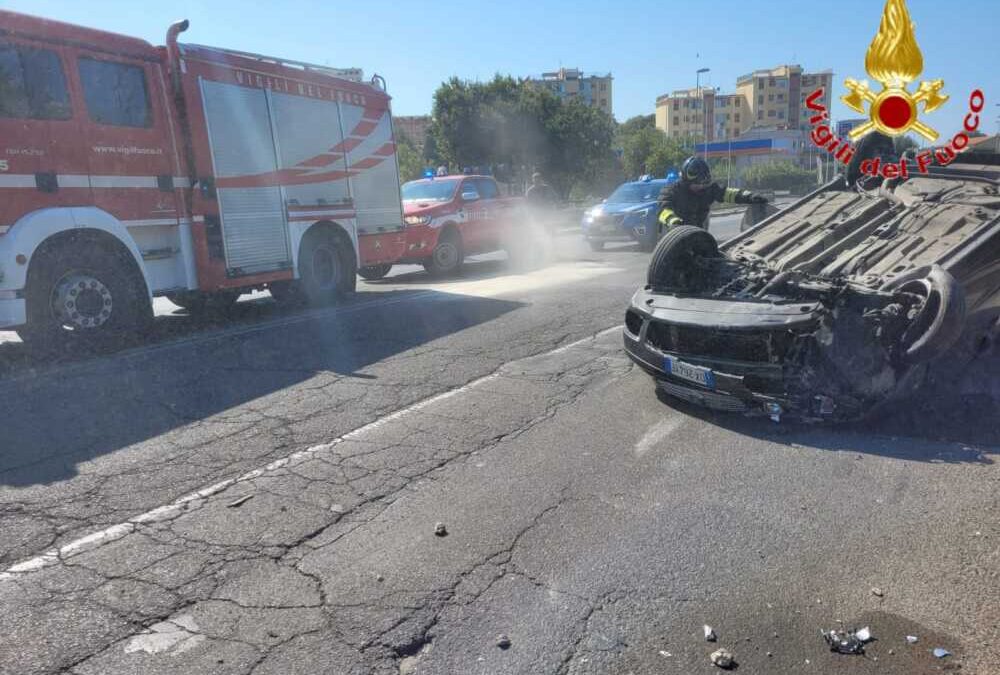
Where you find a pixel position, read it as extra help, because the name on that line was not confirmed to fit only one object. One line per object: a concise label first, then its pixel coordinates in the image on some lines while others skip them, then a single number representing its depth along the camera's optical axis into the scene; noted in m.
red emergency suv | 13.41
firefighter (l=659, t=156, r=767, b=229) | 7.36
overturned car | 4.59
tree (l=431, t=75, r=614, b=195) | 42.06
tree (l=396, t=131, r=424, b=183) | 38.81
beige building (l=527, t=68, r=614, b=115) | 126.31
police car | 16.59
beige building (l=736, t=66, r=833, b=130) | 118.88
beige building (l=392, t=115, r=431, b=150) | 102.12
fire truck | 6.95
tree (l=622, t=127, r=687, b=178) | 48.94
